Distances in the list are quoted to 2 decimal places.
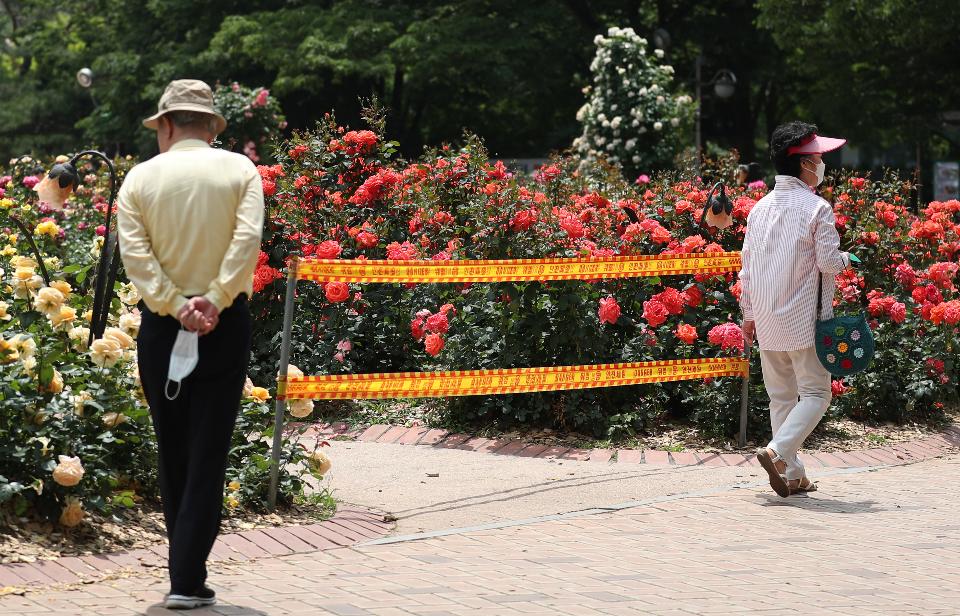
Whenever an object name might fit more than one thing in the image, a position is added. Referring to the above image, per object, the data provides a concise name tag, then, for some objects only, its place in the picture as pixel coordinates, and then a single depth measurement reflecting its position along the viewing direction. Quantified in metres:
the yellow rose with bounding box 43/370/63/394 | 11.28
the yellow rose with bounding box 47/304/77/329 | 12.19
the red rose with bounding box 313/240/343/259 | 17.68
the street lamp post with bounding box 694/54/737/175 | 49.19
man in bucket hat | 9.33
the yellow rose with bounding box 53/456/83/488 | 10.52
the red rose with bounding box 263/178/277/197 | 18.85
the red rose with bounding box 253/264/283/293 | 18.35
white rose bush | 39.73
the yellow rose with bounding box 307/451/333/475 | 12.62
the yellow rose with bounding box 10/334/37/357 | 11.18
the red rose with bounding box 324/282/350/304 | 17.30
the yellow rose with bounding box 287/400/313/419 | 12.68
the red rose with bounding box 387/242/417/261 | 18.11
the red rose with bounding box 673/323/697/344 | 16.65
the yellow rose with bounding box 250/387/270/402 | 12.47
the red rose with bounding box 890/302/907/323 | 17.91
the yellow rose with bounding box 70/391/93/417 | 11.32
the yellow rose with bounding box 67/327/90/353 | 12.23
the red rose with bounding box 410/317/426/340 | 17.59
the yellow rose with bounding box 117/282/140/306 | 13.26
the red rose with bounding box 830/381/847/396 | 17.04
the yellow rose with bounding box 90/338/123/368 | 11.52
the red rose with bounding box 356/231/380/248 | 18.71
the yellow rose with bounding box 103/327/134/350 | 11.64
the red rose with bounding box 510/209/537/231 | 17.25
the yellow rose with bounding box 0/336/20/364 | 11.13
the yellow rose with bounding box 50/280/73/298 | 12.51
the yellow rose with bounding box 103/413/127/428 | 11.43
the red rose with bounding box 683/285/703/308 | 17.35
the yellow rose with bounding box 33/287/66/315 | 12.11
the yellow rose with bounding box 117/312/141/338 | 12.22
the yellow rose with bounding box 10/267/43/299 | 13.21
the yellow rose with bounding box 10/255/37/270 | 13.41
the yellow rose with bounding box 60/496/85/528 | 10.77
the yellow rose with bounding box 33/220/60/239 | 16.86
